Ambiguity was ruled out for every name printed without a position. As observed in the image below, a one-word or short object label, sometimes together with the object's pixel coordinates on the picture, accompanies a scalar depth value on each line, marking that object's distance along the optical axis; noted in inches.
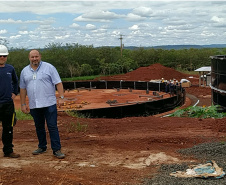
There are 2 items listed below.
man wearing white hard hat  194.9
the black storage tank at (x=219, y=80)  568.4
